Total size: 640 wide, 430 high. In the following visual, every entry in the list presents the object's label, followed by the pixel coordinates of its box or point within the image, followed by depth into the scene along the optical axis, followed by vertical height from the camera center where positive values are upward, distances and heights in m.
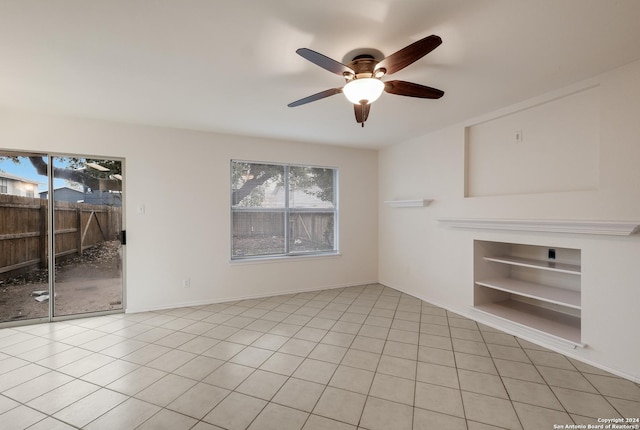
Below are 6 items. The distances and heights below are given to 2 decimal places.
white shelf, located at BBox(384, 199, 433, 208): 4.01 +0.13
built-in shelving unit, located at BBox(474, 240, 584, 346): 2.76 -0.87
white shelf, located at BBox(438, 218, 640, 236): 2.12 -0.14
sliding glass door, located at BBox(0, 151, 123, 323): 3.23 -0.30
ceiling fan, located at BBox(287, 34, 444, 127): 1.62 +0.95
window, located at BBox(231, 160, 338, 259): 4.28 +0.03
